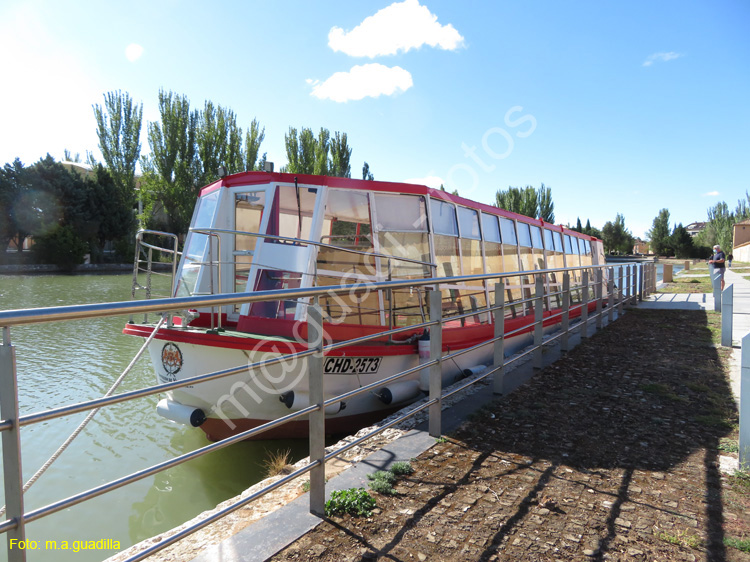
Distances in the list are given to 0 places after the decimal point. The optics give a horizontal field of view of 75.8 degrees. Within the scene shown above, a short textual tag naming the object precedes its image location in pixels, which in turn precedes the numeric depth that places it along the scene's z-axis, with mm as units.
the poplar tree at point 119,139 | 44406
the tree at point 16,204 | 36281
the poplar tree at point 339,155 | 48062
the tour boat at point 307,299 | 5277
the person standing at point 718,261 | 15548
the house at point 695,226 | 156300
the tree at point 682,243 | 73250
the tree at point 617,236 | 83750
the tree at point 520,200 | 67188
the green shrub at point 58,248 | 36125
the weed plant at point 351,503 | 2617
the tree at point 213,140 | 43312
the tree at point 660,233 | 78562
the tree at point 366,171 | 52312
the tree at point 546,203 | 70500
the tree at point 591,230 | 85975
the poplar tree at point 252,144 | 44750
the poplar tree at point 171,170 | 42312
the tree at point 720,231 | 65125
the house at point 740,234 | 72494
